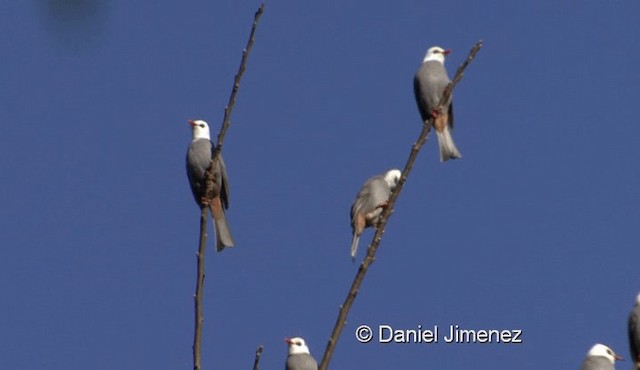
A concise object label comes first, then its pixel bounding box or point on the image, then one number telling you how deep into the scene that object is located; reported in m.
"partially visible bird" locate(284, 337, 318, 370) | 19.08
